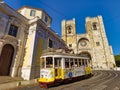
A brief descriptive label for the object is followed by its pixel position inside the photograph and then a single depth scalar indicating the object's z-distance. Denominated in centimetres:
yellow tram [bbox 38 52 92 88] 727
